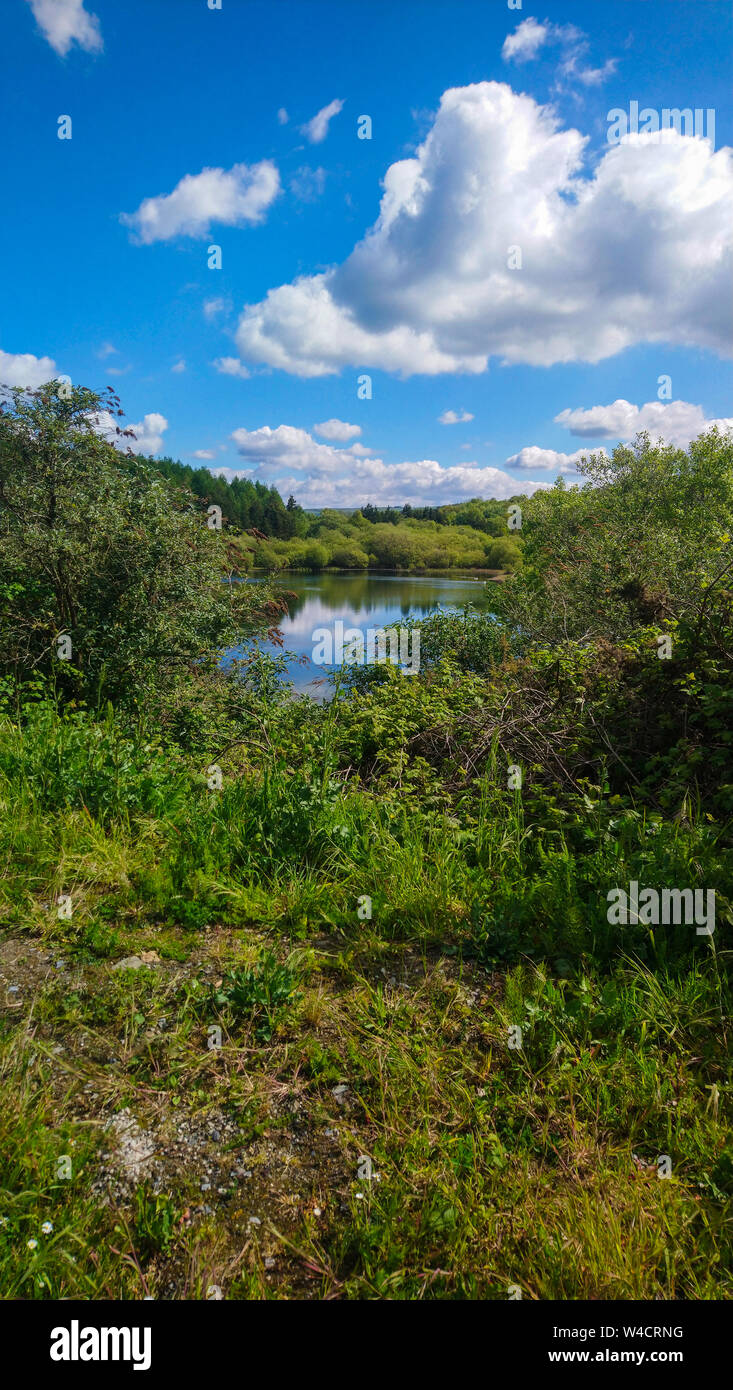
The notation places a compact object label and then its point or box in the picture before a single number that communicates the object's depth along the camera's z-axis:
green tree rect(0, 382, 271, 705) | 8.15
